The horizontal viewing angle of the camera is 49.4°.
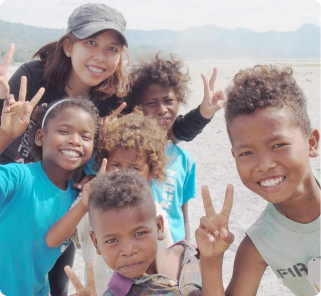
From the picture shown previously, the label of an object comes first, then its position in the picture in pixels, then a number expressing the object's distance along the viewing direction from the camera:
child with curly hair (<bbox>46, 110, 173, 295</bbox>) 1.87
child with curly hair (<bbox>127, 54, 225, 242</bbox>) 2.30
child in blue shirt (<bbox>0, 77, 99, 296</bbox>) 1.90
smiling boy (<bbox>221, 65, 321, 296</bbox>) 1.57
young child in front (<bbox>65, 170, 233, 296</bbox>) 1.57
